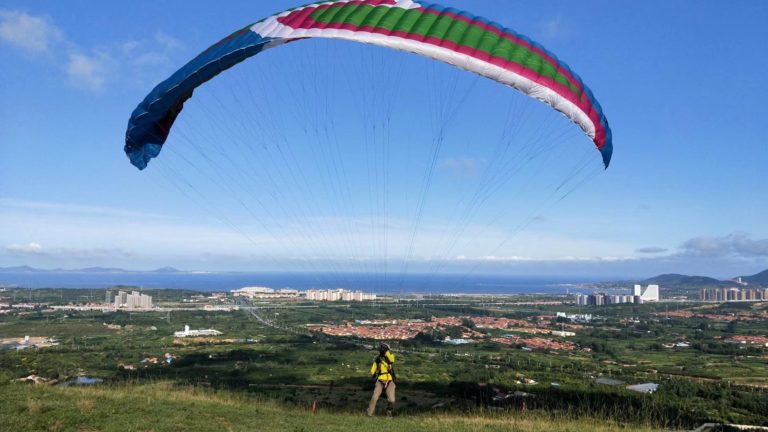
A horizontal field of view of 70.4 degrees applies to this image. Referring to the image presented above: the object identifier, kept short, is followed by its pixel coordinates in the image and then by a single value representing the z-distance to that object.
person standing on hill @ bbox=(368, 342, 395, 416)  8.40
